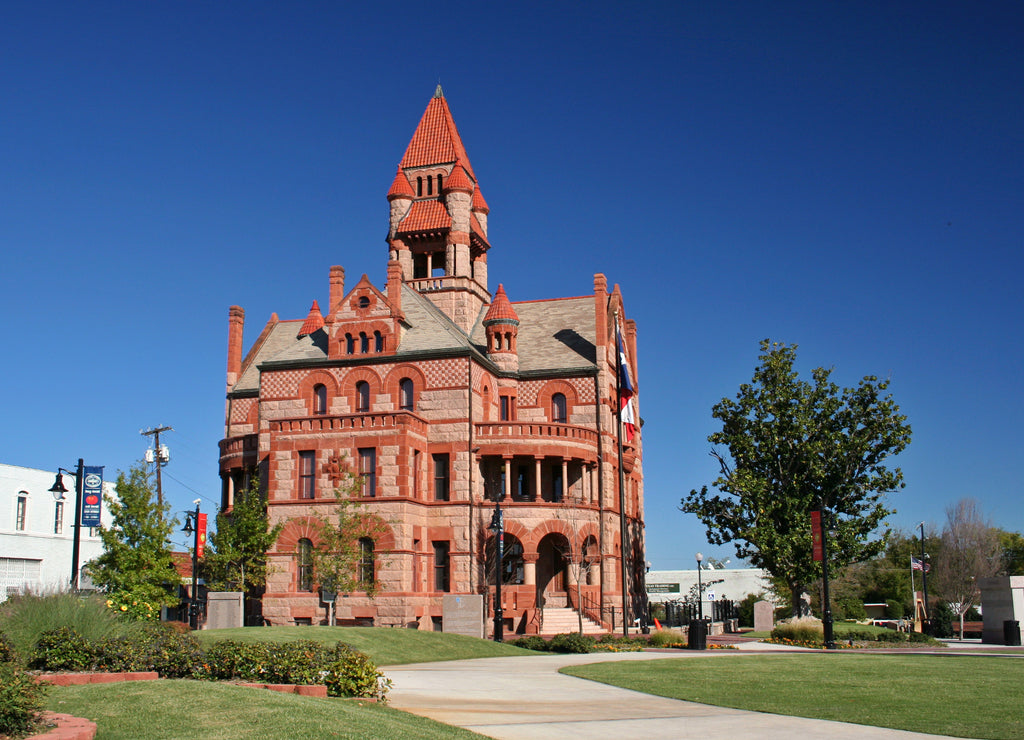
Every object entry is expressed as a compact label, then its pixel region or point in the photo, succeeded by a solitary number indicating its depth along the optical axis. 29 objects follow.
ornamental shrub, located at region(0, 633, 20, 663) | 13.66
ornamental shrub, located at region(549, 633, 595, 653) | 35.12
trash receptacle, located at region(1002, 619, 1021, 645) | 44.34
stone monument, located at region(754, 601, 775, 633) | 54.31
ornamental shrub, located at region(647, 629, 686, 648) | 39.50
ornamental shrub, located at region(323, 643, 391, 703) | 16.62
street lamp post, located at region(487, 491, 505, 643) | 39.06
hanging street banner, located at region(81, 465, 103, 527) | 35.31
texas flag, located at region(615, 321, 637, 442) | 48.53
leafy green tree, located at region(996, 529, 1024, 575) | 99.19
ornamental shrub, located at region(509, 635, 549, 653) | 36.78
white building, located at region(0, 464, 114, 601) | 57.31
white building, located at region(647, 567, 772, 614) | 106.31
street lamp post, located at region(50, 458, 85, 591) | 33.84
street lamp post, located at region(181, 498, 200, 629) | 42.78
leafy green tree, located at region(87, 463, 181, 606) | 39.19
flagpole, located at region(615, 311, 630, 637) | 41.31
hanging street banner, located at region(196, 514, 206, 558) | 45.62
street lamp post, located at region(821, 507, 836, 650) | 37.50
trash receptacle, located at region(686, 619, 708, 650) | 35.66
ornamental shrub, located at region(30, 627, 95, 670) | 17.03
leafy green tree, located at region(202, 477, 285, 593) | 44.69
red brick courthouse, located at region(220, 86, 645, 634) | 45.09
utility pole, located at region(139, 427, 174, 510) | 58.25
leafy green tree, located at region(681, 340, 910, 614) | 45.69
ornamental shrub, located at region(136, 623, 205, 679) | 17.44
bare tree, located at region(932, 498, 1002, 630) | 79.31
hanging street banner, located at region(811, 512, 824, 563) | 39.69
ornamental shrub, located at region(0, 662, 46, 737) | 10.71
